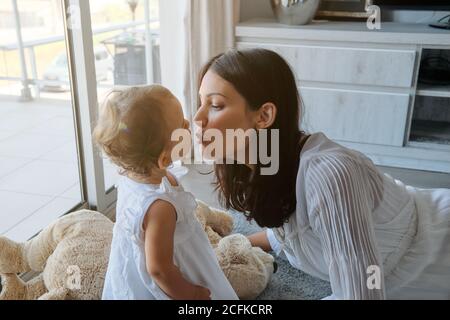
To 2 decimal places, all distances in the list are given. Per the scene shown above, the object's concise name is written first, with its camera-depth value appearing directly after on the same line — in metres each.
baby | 0.97
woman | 0.95
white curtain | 2.34
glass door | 1.86
